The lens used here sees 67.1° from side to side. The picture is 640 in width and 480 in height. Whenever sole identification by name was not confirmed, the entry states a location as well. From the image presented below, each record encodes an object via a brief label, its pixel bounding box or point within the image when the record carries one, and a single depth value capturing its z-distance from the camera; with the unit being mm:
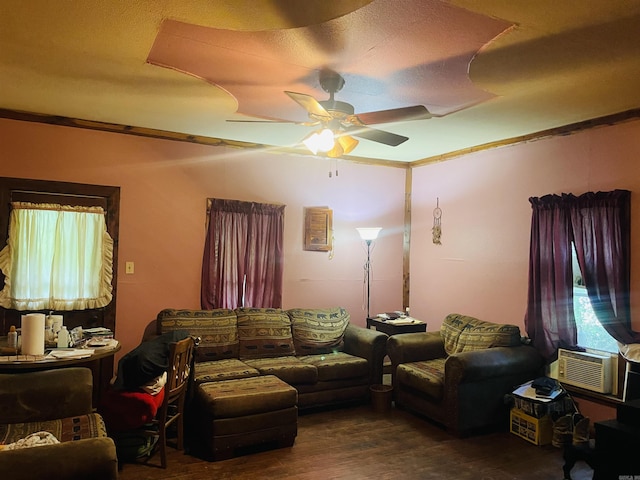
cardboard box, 3727
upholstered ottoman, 3387
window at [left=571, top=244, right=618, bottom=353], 3912
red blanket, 3113
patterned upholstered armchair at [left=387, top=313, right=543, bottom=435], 3869
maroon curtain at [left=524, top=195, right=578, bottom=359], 4062
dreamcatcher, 5578
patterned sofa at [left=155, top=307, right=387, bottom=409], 4293
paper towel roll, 3160
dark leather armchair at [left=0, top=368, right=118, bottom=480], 1951
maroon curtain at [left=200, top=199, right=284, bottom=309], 4887
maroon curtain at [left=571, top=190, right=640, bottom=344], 3674
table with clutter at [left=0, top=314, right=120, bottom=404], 3070
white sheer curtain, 4094
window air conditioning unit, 3762
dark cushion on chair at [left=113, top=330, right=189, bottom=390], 3127
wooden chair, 3232
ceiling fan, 2920
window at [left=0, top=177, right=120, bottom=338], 4074
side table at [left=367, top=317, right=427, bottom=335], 5137
